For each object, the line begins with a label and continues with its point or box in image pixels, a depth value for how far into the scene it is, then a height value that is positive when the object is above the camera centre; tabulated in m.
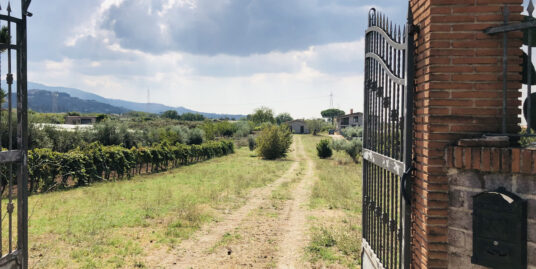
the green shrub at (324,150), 32.06 -2.09
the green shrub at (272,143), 31.53 -1.42
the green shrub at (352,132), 37.48 -0.31
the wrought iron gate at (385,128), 3.05 +0.02
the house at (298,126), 92.62 +1.04
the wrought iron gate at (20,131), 3.14 -0.03
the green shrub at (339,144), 28.62 -1.41
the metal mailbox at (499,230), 2.32 -0.77
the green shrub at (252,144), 44.25 -2.08
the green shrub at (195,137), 41.50 -1.05
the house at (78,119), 60.58 +2.09
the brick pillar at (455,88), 2.67 +0.36
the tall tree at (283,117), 145.93 +6.22
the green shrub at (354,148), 27.08 -1.61
